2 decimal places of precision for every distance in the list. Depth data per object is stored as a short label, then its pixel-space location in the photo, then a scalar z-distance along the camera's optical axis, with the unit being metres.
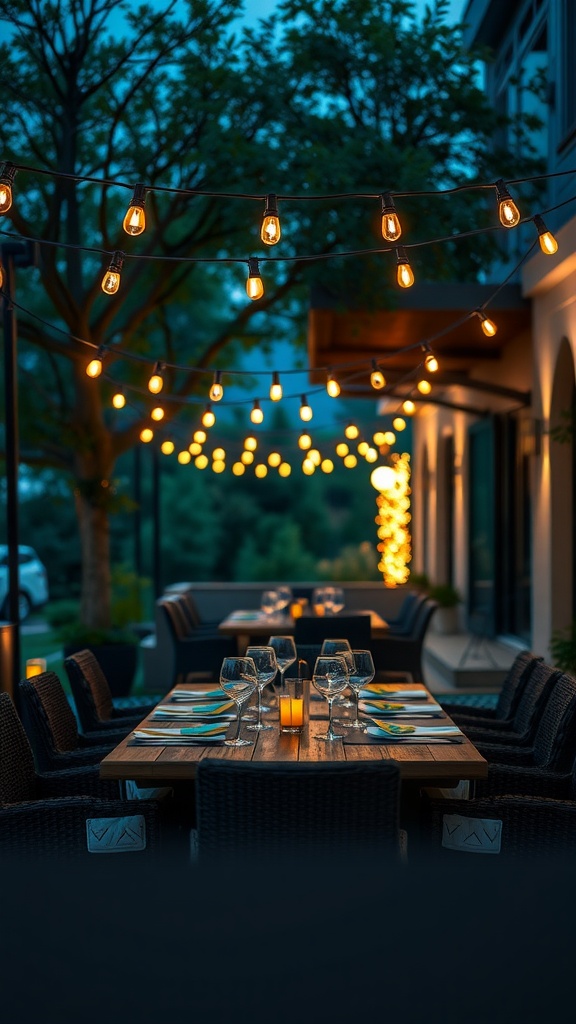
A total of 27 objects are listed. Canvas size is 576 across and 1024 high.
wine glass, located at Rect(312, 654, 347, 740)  3.67
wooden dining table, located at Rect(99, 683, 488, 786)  3.26
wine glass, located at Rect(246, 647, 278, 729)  3.81
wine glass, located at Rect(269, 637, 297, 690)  4.16
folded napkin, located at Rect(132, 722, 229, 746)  3.57
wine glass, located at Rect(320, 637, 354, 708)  4.08
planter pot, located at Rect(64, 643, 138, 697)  9.12
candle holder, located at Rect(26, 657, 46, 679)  6.75
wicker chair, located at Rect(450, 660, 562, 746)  4.34
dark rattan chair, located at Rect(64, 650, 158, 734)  4.80
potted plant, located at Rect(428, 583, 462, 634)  13.15
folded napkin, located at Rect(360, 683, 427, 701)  4.44
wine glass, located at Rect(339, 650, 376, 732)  3.84
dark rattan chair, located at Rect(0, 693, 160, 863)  3.19
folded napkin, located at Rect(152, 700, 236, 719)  4.06
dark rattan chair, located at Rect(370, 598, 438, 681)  7.69
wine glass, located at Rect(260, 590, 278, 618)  8.66
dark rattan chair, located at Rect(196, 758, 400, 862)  2.56
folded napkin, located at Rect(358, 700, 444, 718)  4.06
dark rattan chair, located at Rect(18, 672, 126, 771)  4.15
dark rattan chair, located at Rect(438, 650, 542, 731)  4.74
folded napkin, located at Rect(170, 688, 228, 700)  4.45
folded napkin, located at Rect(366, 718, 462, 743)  3.61
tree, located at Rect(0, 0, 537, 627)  8.58
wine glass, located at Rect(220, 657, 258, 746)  3.64
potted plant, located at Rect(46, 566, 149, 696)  9.13
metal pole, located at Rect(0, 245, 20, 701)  6.75
